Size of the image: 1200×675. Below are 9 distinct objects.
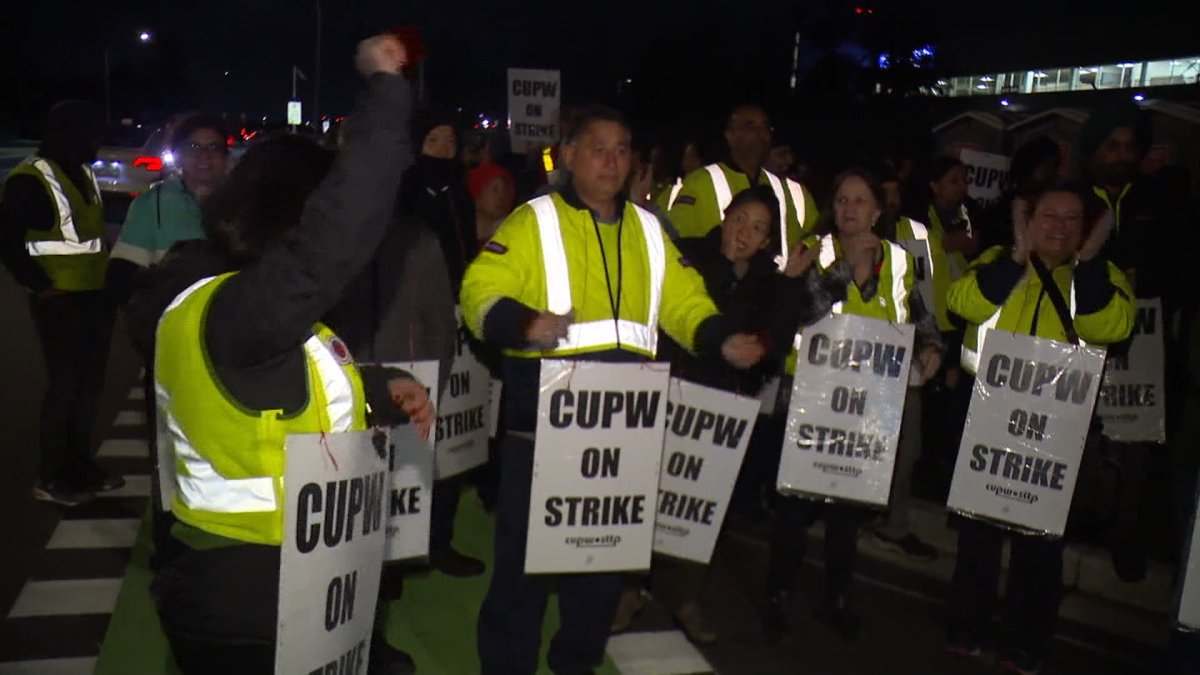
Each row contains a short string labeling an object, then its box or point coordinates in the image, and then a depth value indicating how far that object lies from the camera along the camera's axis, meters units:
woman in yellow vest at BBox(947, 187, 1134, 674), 5.02
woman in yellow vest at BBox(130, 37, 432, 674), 2.46
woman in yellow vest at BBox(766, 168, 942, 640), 5.47
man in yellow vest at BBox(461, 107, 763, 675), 4.21
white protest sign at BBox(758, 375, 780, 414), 5.70
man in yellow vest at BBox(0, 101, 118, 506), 6.79
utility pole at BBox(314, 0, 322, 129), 27.90
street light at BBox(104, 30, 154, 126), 62.63
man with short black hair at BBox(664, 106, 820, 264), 7.17
